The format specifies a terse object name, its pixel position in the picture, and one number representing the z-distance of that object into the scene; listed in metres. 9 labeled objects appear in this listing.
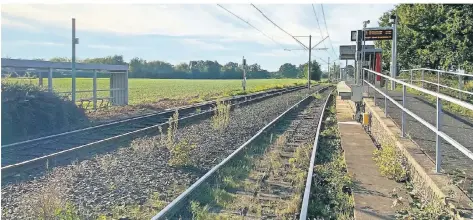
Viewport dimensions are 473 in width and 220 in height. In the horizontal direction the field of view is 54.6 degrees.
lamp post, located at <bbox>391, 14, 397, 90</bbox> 18.14
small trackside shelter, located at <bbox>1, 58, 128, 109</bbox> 15.03
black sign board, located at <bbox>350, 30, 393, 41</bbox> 19.04
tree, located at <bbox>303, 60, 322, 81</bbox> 106.90
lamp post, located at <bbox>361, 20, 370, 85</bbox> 15.35
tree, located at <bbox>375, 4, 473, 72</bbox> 25.53
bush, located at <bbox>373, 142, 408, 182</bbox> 6.39
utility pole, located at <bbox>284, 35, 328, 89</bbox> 45.79
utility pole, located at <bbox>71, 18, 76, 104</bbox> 15.92
